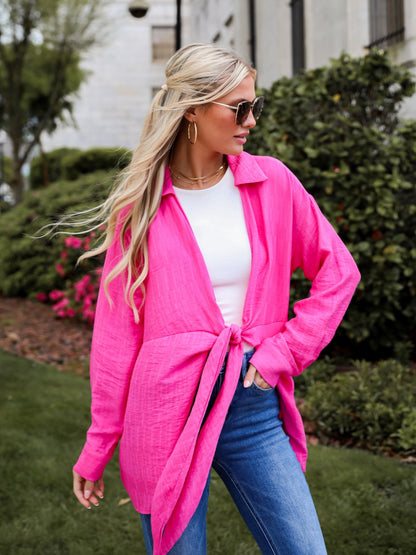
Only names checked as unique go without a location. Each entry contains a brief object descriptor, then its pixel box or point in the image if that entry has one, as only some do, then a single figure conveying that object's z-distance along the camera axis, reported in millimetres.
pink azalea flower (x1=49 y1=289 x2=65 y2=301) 10289
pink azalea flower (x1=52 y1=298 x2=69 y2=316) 9891
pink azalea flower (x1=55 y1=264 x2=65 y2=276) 10688
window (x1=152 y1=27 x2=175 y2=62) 35125
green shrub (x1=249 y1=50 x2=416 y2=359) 5969
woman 2018
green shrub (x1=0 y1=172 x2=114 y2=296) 11234
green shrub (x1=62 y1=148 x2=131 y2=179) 19922
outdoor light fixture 13413
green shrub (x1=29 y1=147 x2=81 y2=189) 26328
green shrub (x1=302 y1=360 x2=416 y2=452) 4887
